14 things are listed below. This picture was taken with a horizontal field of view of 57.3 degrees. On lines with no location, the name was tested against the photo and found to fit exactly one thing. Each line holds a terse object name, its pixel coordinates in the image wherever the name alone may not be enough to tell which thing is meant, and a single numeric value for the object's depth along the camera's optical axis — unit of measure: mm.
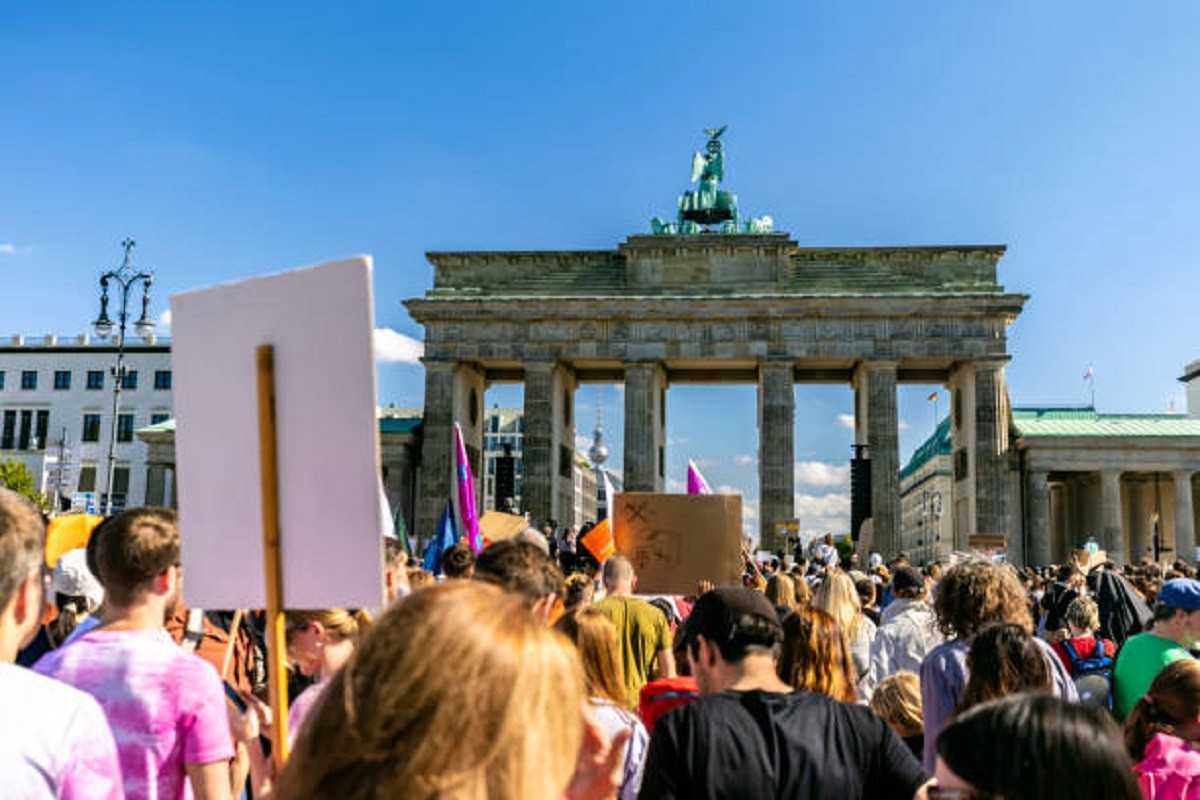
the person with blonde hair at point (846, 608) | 7535
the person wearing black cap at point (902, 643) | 7562
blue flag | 14531
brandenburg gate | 51312
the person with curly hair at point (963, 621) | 5145
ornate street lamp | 30125
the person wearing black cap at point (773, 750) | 3475
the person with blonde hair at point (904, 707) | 5746
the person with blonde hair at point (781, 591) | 8516
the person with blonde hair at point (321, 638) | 4418
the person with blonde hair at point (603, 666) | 4422
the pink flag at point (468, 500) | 13516
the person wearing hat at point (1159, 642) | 6105
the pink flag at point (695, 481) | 16219
